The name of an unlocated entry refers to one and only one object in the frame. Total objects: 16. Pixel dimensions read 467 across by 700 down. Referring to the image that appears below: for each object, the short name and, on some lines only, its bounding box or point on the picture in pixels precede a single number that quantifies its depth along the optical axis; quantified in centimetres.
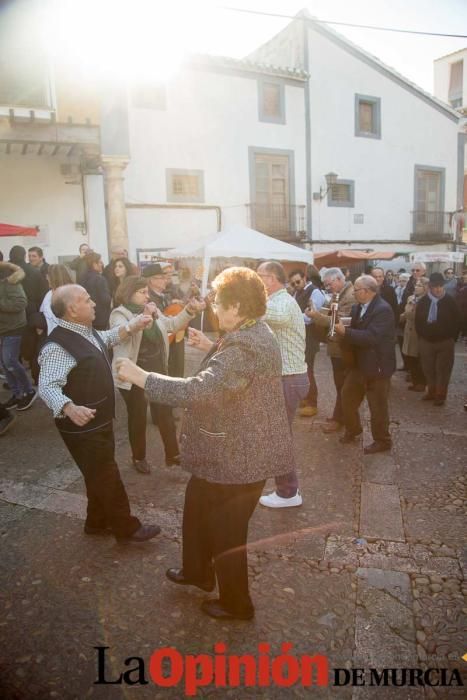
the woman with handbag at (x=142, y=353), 409
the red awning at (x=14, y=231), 773
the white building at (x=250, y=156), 1266
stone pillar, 1276
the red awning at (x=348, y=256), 1501
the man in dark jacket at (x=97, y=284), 662
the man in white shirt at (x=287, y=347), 376
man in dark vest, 289
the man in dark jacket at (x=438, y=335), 642
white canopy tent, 1096
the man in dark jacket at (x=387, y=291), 840
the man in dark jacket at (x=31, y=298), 718
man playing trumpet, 538
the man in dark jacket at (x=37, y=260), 762
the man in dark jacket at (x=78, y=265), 808
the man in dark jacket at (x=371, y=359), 457
